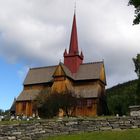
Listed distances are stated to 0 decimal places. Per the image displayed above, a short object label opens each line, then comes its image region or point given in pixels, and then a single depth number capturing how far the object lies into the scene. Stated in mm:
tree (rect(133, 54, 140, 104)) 29492
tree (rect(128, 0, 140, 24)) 15571
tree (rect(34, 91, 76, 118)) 34377
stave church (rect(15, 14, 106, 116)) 42455
